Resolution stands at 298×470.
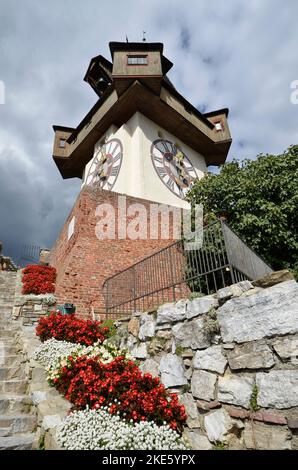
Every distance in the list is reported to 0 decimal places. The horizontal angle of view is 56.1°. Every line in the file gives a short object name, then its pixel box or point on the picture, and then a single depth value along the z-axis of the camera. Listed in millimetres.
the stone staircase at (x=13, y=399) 3324
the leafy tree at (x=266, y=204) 9000
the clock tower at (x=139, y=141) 13238
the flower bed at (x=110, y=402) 3029
